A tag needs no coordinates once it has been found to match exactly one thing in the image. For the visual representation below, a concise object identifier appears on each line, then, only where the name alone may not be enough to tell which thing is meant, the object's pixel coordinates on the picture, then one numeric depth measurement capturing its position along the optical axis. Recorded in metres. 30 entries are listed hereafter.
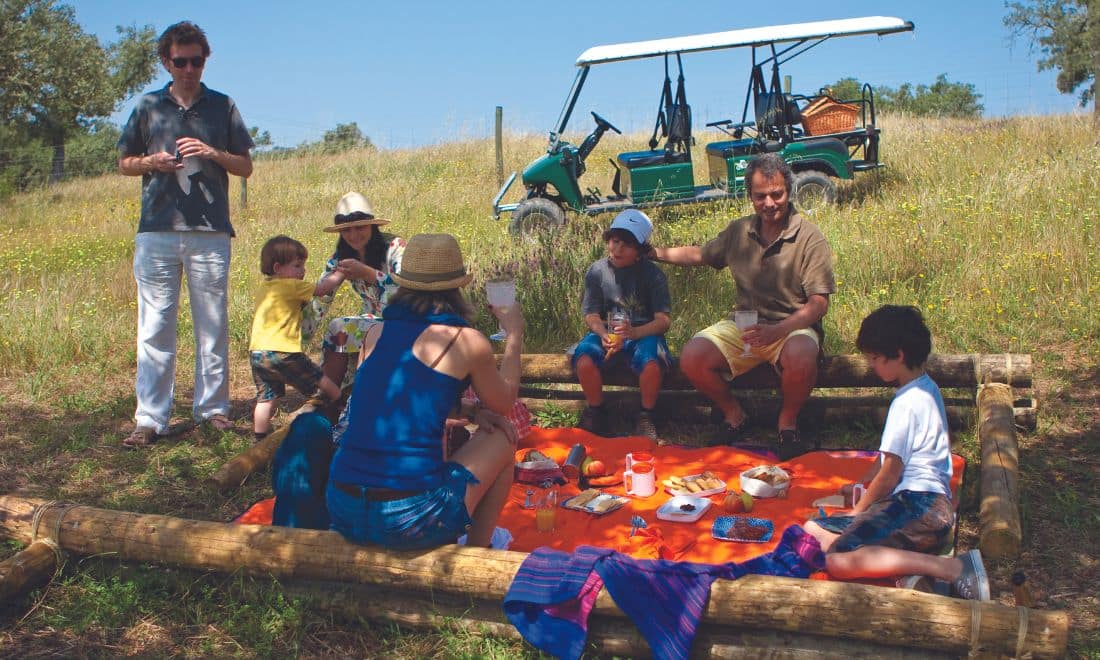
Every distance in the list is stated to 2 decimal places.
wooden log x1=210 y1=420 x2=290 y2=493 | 4.84
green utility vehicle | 10.29
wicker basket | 11.14
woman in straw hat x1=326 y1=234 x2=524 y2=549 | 3.25
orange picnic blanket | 4.03
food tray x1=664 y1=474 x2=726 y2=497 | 4.53
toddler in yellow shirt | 5.30
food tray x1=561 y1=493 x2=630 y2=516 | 4.41
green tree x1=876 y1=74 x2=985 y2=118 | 49.59
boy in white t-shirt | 3.48
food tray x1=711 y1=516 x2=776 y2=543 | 4.05
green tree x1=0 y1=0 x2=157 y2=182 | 21.50
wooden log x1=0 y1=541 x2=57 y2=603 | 3.62
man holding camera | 5.43
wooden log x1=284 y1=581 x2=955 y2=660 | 2.93
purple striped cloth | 3.00
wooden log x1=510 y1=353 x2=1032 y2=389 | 5.17
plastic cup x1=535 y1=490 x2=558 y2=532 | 4.23
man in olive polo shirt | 5.03
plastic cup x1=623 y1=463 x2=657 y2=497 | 4.59
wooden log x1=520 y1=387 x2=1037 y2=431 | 5.18
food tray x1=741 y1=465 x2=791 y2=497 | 4.48
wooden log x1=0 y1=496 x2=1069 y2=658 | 2.76
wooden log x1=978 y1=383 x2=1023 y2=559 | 3.64
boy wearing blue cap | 5.43
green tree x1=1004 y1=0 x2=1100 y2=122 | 29.78
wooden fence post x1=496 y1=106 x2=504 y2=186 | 14.42
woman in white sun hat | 5.51
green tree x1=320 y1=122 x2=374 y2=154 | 22.00
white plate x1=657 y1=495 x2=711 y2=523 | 4.27
